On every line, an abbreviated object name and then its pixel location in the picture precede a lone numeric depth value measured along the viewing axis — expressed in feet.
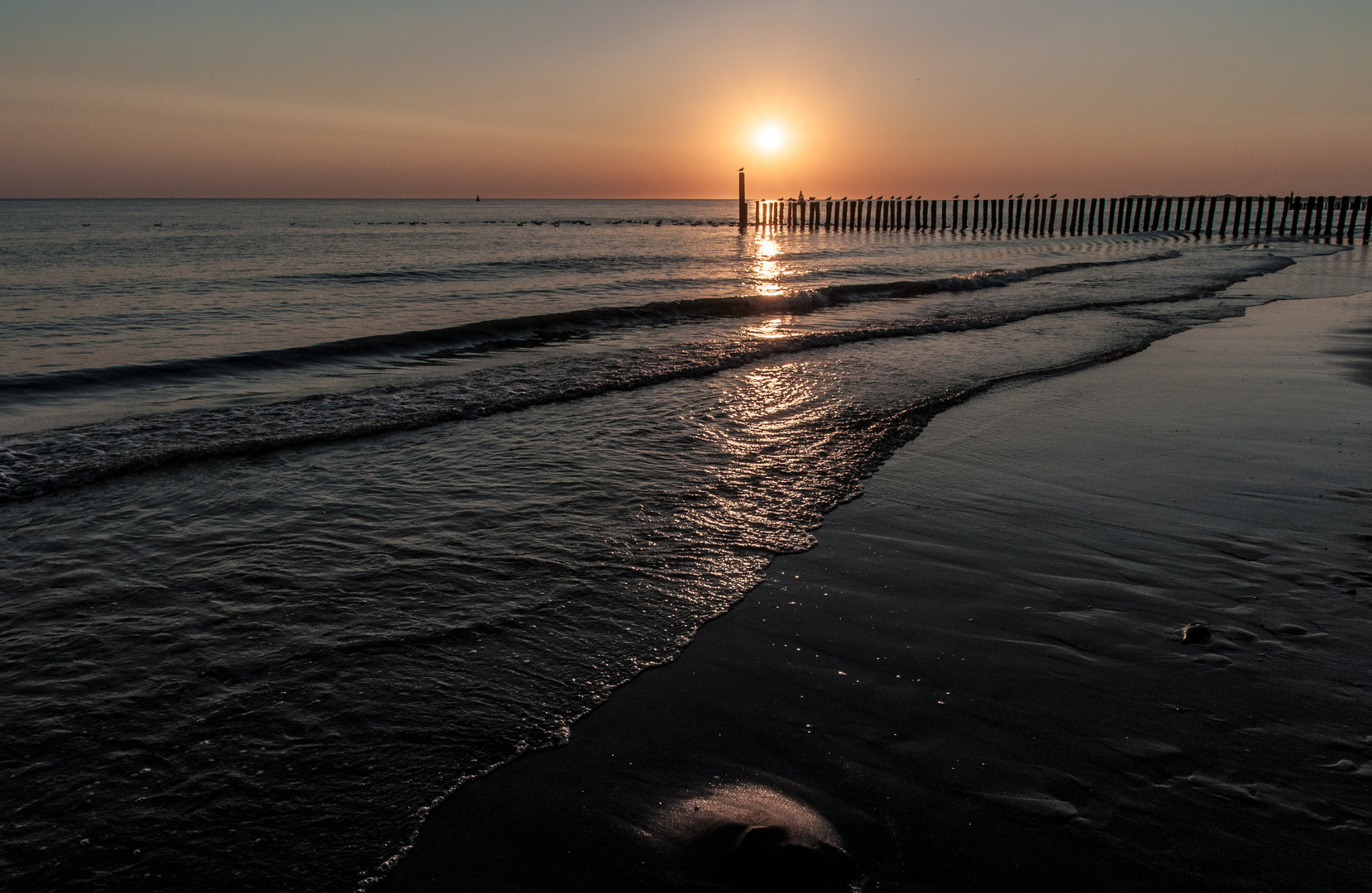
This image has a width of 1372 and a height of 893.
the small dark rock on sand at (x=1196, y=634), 11.03
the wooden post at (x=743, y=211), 194.46
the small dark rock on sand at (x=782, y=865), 6.82
